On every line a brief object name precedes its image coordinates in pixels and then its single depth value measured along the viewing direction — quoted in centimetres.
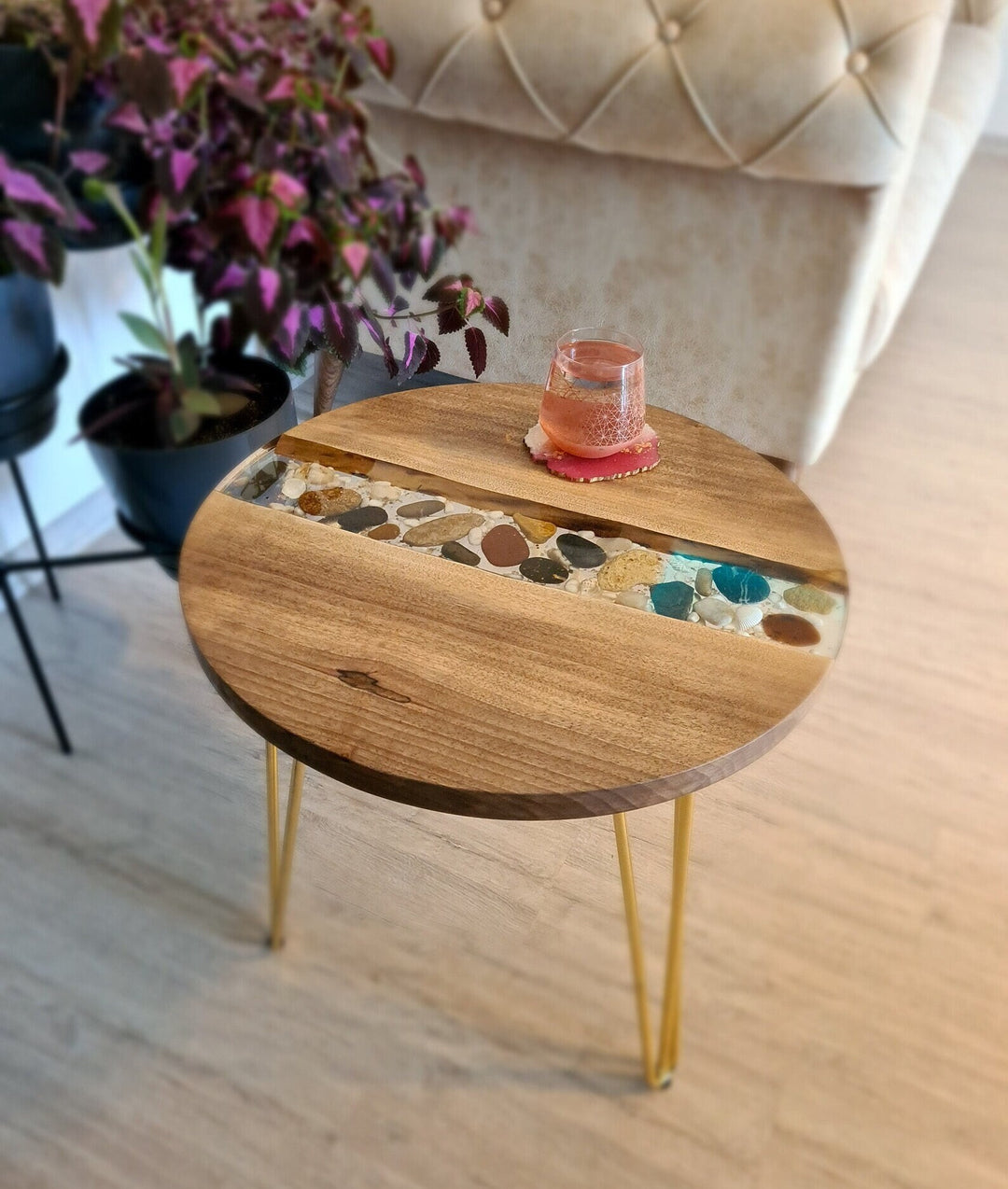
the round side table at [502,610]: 44
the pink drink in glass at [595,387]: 56
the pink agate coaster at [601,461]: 59
